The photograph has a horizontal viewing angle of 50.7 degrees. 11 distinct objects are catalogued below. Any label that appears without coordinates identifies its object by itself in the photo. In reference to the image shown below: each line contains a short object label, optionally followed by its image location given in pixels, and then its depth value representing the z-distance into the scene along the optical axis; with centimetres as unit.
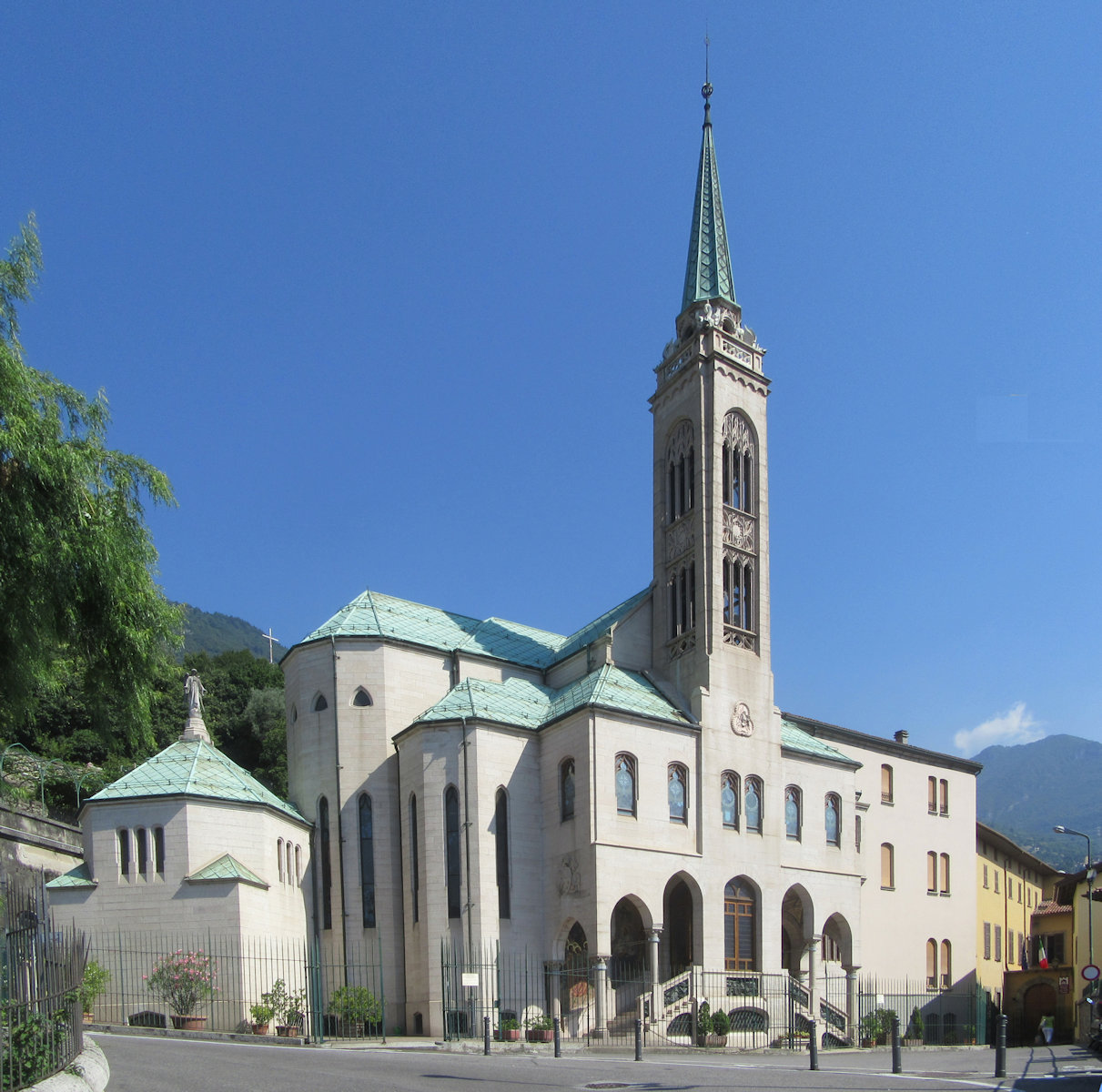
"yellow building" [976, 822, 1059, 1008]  5859
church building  3931
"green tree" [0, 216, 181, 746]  1444
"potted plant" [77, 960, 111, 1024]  3349
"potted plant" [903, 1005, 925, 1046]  4511
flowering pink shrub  3481
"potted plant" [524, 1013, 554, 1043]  3531
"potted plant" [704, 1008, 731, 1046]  3578
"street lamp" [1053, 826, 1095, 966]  4917
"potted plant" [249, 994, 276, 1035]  3450
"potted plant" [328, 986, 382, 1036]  3641
